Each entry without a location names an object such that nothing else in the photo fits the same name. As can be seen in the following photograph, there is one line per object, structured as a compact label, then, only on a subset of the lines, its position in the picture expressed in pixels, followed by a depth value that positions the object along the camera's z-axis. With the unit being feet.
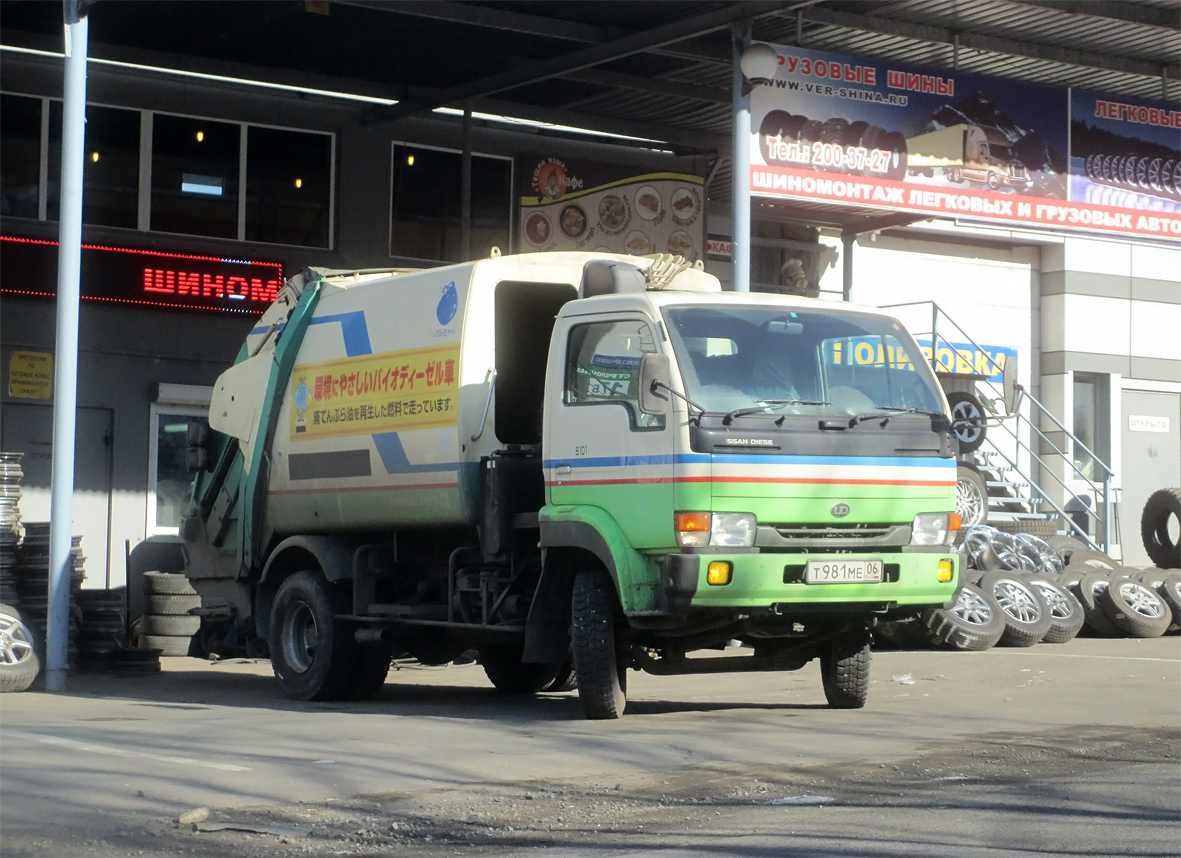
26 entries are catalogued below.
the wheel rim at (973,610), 50.11
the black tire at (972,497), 61.52
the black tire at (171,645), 56.03
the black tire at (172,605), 56.49
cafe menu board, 67.05
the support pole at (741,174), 50.62
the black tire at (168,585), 56.44
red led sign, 58.74
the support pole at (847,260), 71.51
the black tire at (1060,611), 52.70
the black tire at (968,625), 49.24
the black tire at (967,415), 65.21
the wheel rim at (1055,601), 53.01
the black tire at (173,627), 56.34
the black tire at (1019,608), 50.90
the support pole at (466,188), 63.26
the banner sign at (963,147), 53.52
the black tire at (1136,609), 55.31
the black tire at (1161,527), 68.30
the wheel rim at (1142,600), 55.67
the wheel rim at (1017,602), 51.78
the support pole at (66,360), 42.96
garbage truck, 31.48
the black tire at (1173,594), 57.21
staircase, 65.57
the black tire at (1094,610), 55.62
